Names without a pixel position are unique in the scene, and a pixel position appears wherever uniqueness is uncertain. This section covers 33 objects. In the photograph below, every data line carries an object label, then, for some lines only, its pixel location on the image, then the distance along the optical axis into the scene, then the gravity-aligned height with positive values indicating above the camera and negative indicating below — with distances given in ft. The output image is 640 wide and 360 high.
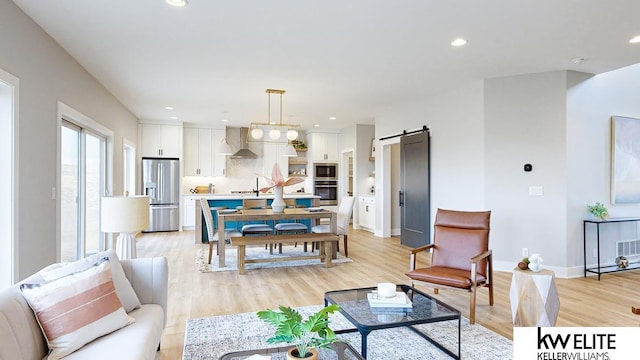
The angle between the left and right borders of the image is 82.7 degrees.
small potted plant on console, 15.52 -1.31
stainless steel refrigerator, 27.68 -0.69
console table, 14.97 -2.87
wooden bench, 15.61 -2.65
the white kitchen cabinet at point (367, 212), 27.20 -2.40
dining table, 16.39 -1.58
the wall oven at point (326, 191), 32.81 -0.87
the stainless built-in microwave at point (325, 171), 32.63 +0.94
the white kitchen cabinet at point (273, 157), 32.89 +2.23
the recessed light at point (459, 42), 11.91 +4.61
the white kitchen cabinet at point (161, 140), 28.14 +3.28
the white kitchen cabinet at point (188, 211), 28.96 -2.33
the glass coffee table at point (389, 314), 7.27 -2.85
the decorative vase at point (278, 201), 17.56 -0.95
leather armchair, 10.46 -2.42
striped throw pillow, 5.59 -2.06
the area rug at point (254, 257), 16.80 -3.90
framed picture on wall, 16.35 +0.93
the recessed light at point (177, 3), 9.20 +4.57
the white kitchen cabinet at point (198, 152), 30.42 +2.52
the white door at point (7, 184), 9.20 -0.04
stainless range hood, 31.19 +2.73
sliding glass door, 14.09 -0.30
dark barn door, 20.18 -0.56
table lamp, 9.00 -0.91
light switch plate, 15.71 -0.45
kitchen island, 22.85 -1.45
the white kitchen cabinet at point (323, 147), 32.58 +3.13
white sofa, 5.02 -2.59
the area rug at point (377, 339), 8.38 -3.97
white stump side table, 9.16 -3.02
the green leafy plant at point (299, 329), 5.01 -2.05
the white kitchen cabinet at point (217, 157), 31.07 +2.12
